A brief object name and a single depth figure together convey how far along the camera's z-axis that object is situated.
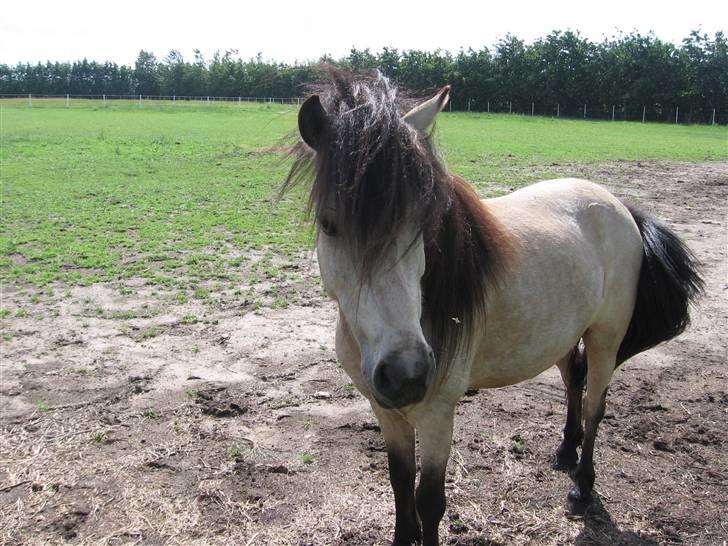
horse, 1.93
